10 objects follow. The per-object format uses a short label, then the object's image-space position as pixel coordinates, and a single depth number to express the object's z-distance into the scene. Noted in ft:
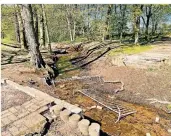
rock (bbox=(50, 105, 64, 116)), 11.24
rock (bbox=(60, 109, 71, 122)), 10.82
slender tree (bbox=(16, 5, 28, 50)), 28.10
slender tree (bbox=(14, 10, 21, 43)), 36.35
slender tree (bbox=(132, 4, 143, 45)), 27.71
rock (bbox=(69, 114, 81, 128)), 10.50
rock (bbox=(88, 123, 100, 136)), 9.87
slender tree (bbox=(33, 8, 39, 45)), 32.15
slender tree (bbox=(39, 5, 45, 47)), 32.72
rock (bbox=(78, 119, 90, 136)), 10.01
